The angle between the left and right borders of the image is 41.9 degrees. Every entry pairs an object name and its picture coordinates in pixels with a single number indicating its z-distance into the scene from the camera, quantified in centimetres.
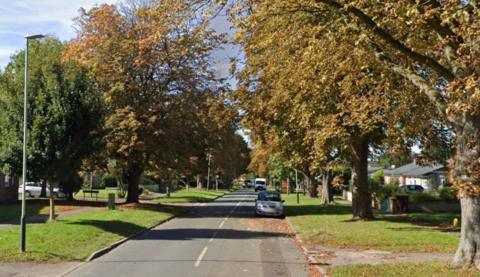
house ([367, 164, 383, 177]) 11564
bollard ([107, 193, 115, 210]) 3556
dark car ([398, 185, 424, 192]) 6393
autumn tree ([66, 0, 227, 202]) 3931
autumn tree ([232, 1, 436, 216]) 1462
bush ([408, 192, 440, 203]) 4038
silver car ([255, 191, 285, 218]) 3691
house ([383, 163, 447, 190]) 6838
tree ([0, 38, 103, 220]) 2159
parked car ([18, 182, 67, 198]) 5378
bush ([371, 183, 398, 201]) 4406
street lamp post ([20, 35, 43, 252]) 1681
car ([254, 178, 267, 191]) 10347
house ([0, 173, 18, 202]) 4416
